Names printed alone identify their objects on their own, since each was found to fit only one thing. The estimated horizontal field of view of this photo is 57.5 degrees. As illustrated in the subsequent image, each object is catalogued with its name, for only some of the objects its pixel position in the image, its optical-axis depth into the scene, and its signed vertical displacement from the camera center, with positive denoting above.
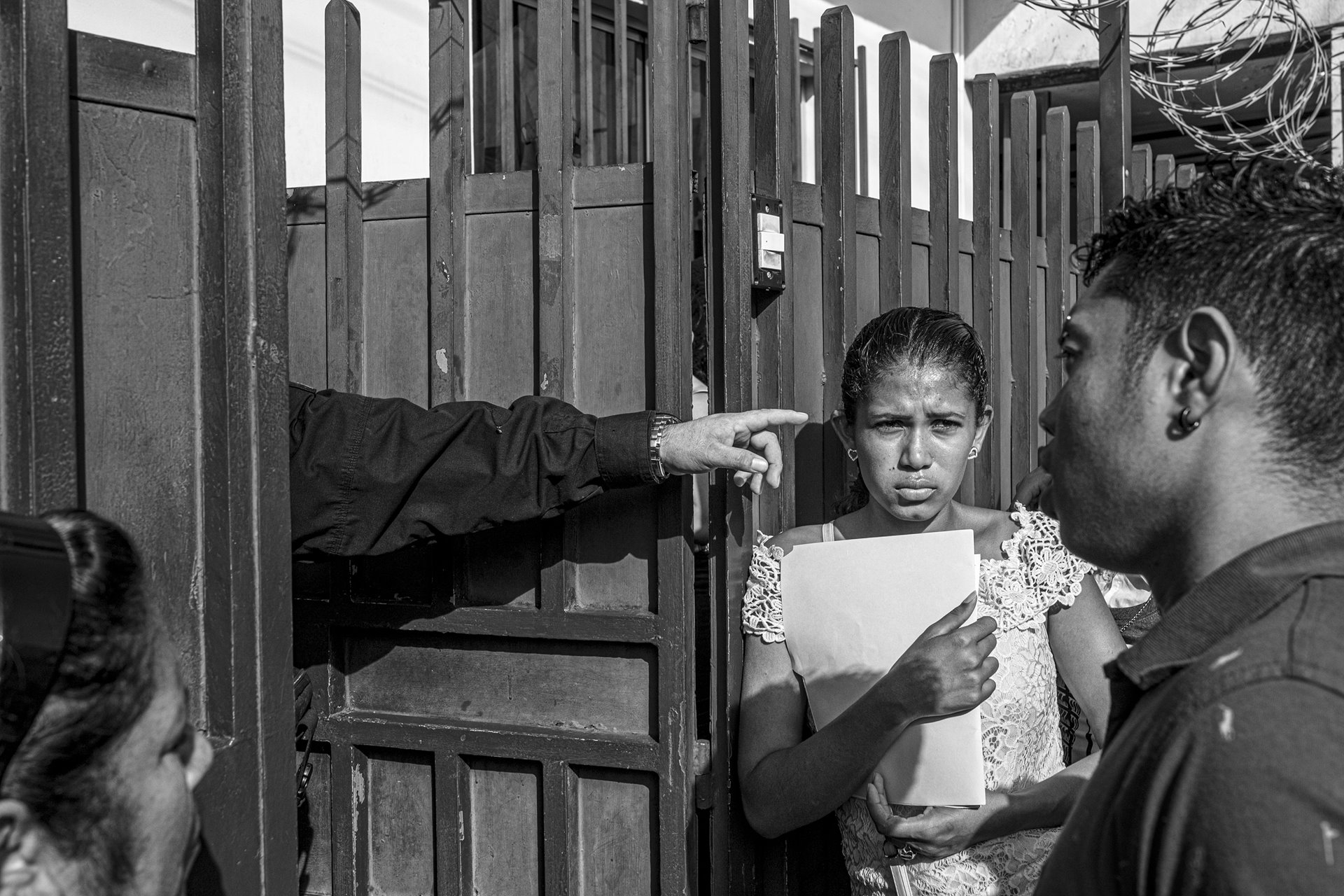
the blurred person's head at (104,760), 1.04 -0.29
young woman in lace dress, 2.22 -0.44
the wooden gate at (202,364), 1.58 +0.10
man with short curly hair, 0.92 -0.09
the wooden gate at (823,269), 2.55 +0.41
